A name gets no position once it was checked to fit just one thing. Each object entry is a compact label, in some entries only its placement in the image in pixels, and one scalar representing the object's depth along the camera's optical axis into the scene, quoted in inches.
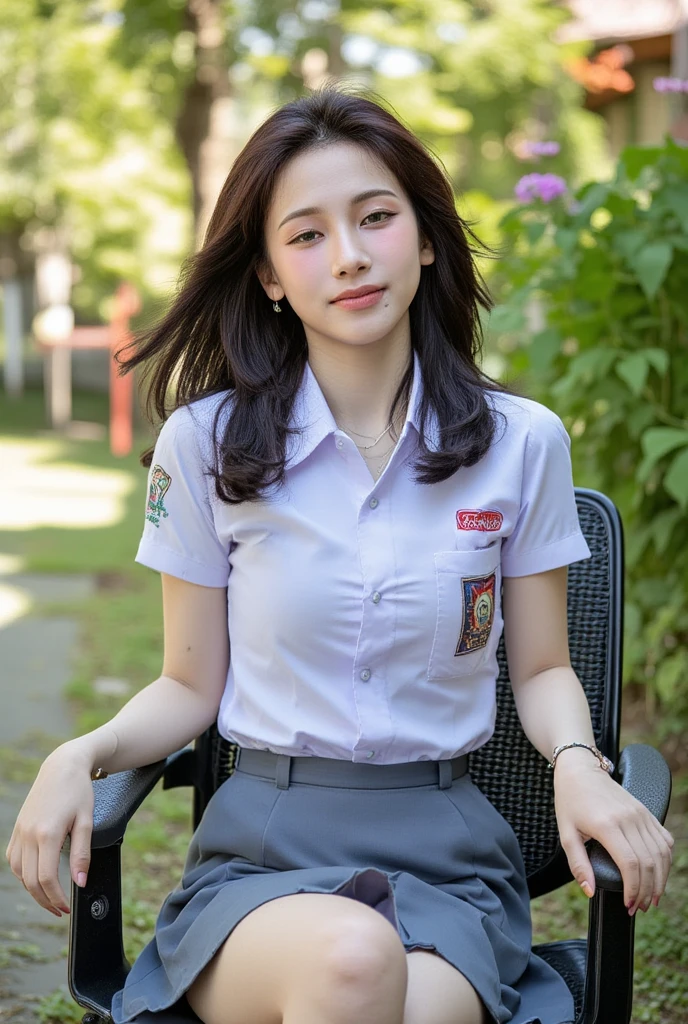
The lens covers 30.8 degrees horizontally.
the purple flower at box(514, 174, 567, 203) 122.6
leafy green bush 119.7
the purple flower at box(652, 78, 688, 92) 122.3
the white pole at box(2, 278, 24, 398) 753.9
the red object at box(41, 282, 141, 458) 559.2
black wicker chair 59.8
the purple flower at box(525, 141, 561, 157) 129.5
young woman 65.0
